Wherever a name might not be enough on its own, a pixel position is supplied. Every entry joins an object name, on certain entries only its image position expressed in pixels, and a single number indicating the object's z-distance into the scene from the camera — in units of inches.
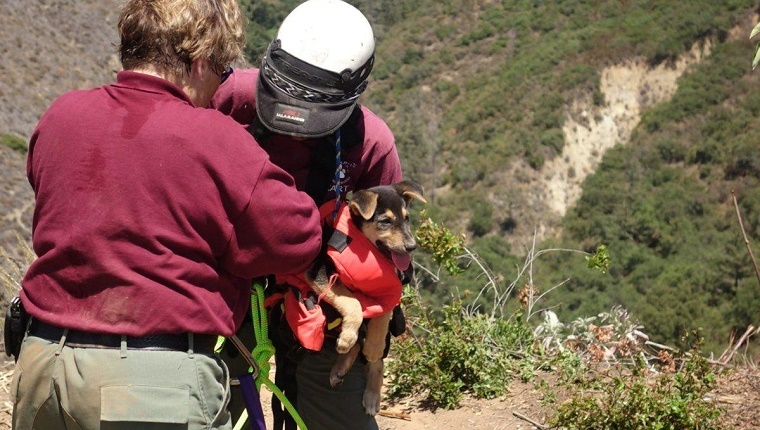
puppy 122.3
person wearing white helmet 110.4
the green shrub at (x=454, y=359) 193.2
